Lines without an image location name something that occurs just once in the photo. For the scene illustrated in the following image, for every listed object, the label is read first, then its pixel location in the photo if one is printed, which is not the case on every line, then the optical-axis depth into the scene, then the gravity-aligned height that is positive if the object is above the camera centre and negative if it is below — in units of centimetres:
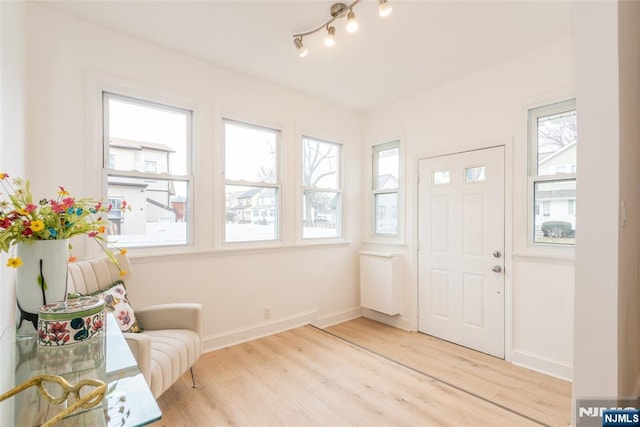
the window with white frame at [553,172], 251 +34
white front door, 291 -39
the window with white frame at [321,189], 372 +28
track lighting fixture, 189 +133
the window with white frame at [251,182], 312 +30
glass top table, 76 -52
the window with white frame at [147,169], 249 +36
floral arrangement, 117 -4
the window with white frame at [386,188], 386 +31
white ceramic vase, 123 -28
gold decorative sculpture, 74 -46
